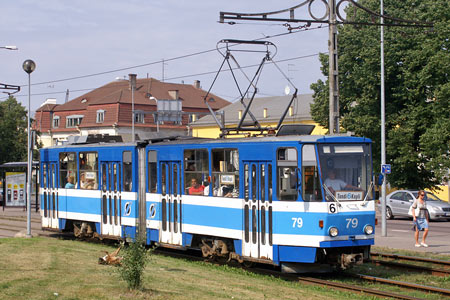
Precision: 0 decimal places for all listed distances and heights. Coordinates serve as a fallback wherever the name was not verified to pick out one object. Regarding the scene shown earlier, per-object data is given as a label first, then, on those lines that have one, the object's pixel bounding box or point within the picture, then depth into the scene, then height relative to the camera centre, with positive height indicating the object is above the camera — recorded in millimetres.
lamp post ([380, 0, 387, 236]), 25359 -1258
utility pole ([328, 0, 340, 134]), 21859 +2798
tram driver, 14765 -262
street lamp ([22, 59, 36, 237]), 24445 +3305
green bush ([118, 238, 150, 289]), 11617 -1471
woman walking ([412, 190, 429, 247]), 21062 -1325
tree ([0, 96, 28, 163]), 60562 +3191
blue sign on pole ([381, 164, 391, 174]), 25469 +38
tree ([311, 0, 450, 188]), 38406 +4866
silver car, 34375 -1683
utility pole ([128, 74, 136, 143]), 84700 +11017
